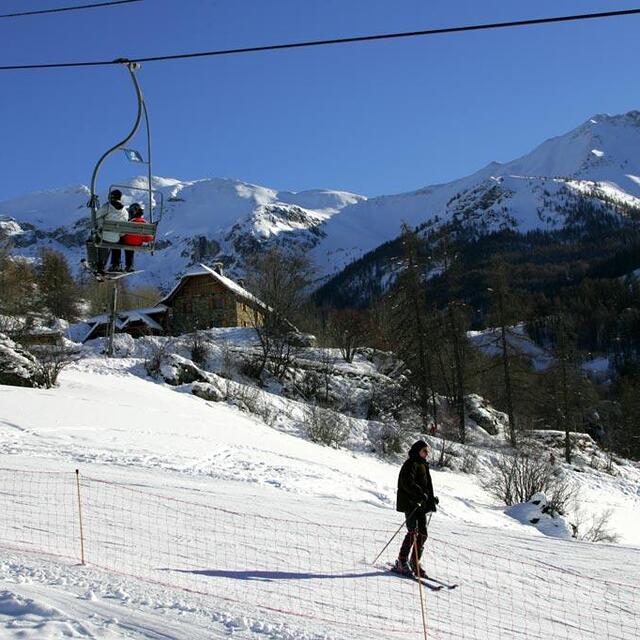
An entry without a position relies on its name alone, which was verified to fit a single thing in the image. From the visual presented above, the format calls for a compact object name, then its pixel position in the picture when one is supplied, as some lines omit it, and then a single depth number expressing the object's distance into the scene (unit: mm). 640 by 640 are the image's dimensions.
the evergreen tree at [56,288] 76375
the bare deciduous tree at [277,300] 42250
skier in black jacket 10391
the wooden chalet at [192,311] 62031
